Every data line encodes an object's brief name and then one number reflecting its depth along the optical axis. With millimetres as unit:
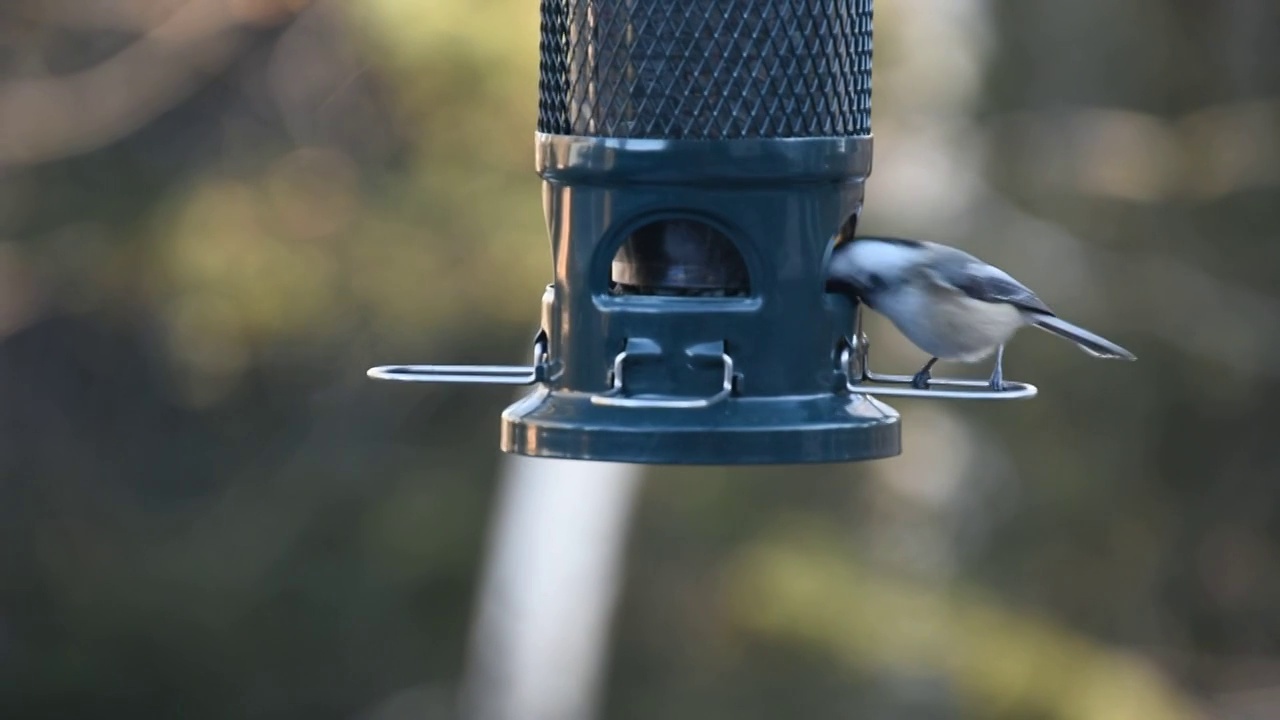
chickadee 7215
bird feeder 6879
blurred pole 17516
